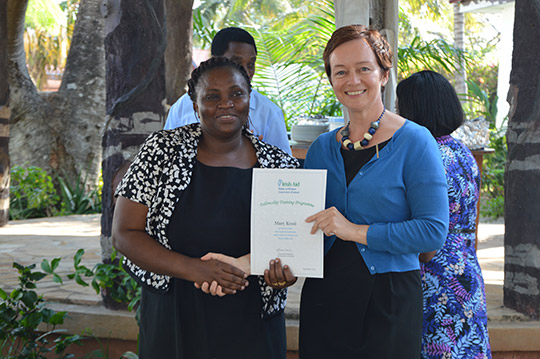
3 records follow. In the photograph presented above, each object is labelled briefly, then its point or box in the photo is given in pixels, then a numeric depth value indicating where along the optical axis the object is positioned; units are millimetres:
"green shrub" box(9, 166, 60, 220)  8766
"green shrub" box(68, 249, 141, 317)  3627
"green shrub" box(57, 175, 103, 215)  9125
